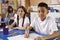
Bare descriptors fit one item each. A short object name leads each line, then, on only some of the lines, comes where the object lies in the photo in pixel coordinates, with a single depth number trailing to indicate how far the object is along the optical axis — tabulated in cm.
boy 136
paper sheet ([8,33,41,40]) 141
